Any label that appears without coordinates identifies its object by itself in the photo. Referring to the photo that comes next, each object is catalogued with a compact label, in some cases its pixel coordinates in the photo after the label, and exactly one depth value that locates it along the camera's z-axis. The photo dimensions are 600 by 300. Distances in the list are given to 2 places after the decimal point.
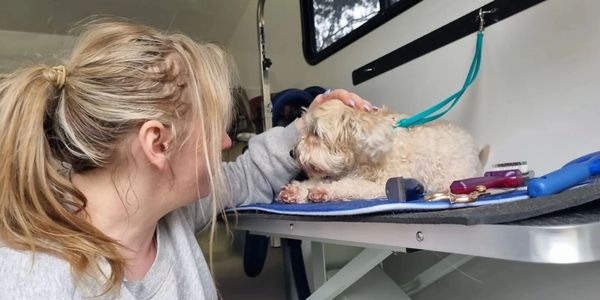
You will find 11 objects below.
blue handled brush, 0.58
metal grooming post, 1.84
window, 1.70
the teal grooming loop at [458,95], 1.20
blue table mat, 0.63
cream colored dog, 1.22
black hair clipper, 0.73
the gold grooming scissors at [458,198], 0.65
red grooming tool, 0.70
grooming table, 0.42
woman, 0.70
